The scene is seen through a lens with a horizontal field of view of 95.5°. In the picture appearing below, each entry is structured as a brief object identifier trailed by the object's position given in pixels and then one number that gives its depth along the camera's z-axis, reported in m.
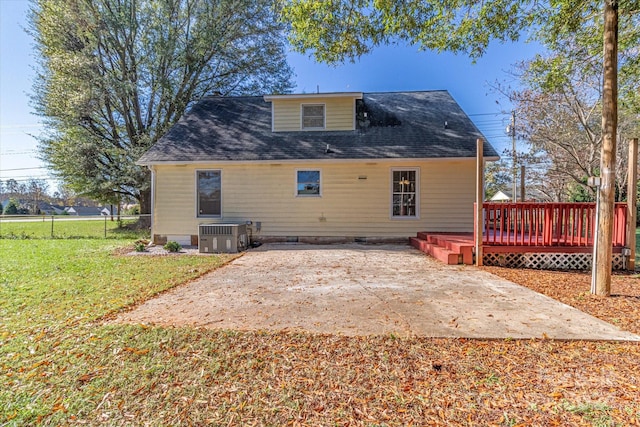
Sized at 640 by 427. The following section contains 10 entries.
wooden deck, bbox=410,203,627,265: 6.16
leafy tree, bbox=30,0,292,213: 12.85
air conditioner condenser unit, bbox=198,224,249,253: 8.45
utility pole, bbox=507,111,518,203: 14.81
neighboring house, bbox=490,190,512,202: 15.85
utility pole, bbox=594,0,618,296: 4.27
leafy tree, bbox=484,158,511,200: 18.58
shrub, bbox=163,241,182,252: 8.55
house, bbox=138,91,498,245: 9.16
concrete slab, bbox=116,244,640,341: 3.08
